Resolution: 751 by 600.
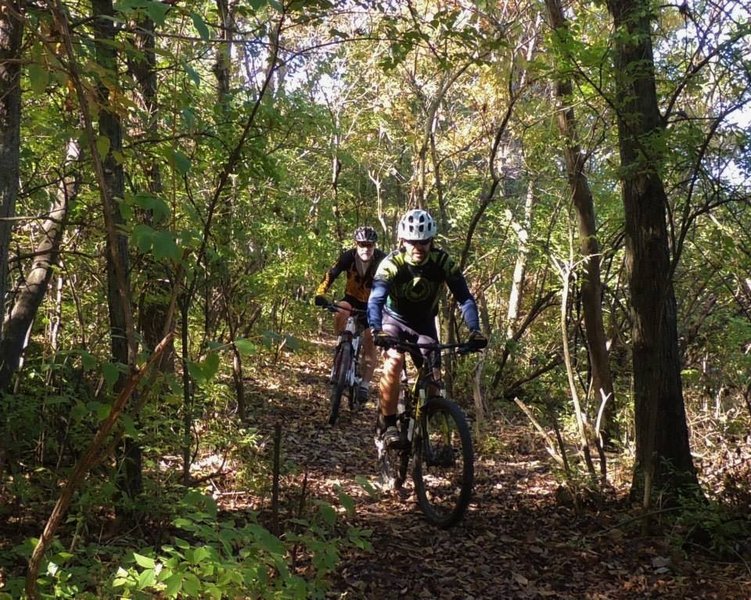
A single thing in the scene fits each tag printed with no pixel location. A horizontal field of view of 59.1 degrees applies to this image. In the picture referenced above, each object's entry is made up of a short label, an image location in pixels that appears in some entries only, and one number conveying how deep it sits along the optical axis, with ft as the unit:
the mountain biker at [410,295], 16.75
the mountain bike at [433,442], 15.30
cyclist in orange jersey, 25.46
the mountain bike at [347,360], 24.80
